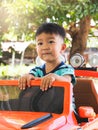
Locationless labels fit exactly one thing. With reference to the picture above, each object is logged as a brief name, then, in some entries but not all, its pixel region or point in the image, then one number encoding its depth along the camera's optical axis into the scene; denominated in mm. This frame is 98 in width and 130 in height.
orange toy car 2392
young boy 2840
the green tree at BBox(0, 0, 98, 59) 7268
